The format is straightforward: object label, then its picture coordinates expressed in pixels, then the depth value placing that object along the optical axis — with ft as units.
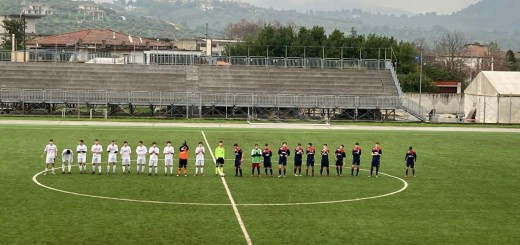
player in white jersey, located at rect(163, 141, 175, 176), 141.28
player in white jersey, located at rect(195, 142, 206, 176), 140.09
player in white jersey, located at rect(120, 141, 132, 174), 141.28
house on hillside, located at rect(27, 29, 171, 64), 334.65
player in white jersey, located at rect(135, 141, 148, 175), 141.18
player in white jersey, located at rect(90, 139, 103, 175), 140.36
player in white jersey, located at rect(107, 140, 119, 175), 141.38
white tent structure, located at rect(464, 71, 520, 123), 285.43
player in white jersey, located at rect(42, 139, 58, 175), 141.59
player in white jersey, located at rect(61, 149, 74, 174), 140.67
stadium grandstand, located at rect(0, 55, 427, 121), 272.92
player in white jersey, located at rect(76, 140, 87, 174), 140.56
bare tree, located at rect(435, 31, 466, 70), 480.44
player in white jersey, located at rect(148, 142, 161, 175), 140.05
